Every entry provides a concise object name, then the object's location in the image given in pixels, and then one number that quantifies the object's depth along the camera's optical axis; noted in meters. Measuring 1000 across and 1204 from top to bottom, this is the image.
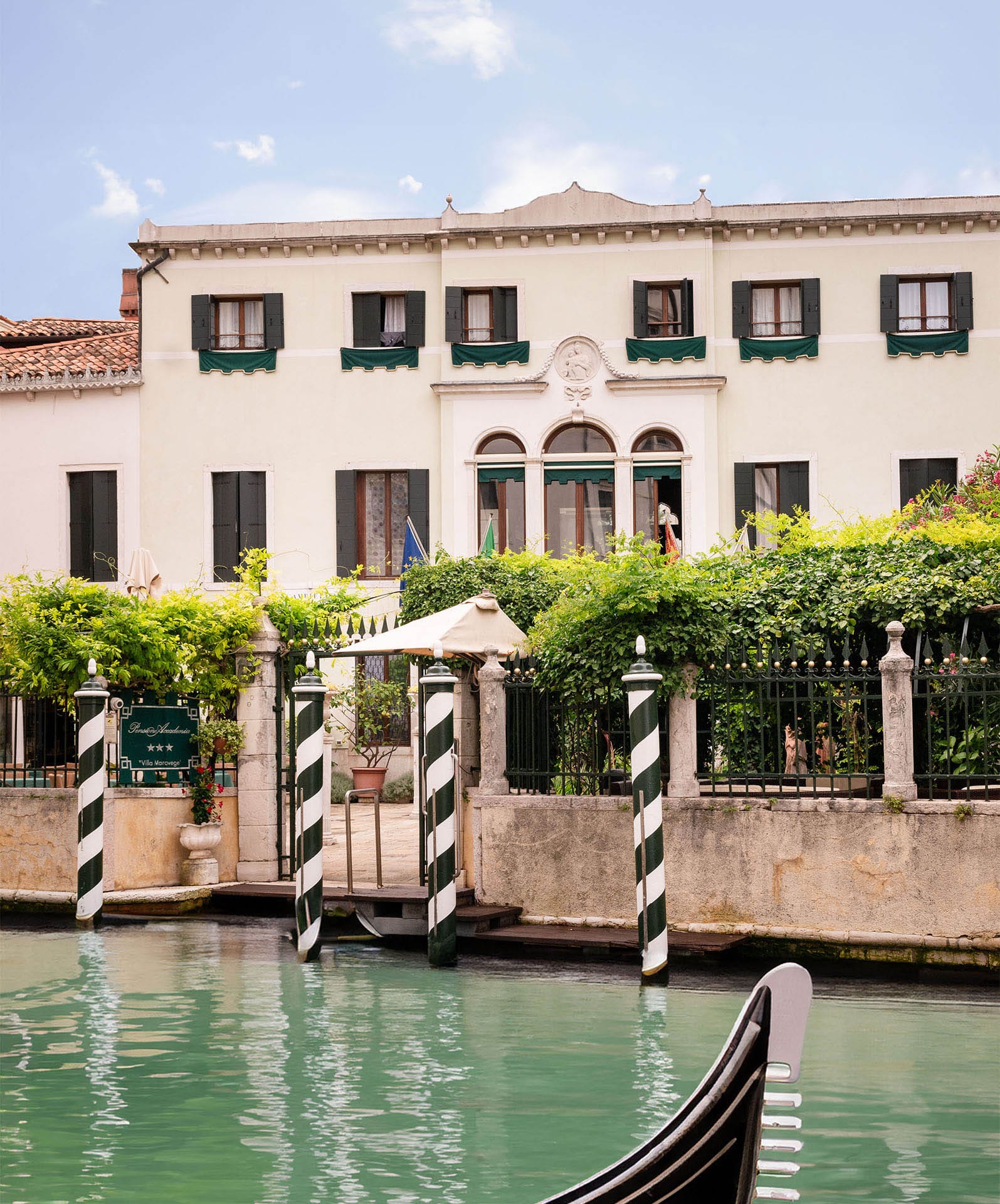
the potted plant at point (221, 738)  13.17
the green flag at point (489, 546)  19.88
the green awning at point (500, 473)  23.11
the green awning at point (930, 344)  22.36
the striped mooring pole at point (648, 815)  9.40
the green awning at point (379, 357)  23.25
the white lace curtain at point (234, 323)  23.72
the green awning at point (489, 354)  22.97
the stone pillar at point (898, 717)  9.85
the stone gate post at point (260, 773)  13.24
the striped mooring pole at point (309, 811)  10.59
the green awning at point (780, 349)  22.70
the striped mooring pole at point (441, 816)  10.07
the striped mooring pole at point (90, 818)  11.94
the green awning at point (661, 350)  22.77
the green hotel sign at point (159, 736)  13.02
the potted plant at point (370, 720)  20.06
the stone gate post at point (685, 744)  10.63
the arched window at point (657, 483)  22.80
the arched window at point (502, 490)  23.08
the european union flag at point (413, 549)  21.02
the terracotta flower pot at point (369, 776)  21.09
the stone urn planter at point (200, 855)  12.86
